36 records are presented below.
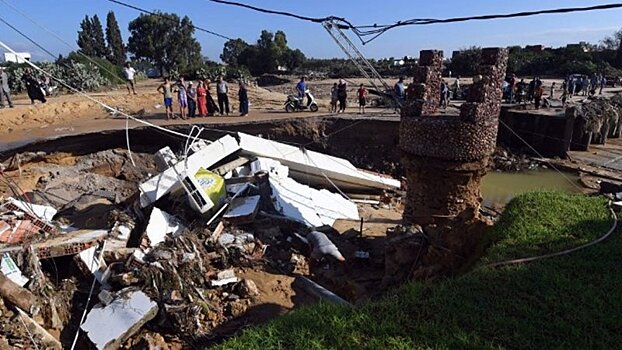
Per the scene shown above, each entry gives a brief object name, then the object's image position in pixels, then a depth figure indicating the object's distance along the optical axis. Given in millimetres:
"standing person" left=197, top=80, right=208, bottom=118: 13758
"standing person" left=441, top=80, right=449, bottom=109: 16283
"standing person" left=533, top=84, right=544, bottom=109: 17406
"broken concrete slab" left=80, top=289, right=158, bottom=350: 4750
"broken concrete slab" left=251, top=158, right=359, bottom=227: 8416
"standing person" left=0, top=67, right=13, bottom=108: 13924
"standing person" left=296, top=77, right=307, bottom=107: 15738
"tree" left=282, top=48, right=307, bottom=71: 52594
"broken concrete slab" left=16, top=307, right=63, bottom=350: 4645
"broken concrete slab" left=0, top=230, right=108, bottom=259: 5781
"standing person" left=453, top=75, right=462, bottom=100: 22188
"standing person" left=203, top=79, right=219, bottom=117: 14133
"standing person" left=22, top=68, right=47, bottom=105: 14547
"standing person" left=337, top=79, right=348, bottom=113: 15016
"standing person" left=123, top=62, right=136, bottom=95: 17156
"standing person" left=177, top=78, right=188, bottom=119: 13250
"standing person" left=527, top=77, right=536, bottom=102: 18773
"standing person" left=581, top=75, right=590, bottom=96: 25328
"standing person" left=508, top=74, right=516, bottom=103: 18750
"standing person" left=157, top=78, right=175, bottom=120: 13227
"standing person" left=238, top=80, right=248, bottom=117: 14453
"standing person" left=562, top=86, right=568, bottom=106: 19966
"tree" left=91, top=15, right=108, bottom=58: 48981
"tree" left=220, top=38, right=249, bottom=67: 55362
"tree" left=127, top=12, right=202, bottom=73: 41075
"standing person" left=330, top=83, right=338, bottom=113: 15609
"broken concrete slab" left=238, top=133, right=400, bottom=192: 10172
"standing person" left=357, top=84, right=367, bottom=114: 15750
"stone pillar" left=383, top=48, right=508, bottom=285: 5699
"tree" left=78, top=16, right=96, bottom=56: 46281
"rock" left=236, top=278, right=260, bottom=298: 5777
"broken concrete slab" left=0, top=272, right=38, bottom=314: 4840
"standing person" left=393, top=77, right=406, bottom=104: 15061
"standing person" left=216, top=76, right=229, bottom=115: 14031
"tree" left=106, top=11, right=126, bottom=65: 48319
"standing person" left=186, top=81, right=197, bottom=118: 13617
